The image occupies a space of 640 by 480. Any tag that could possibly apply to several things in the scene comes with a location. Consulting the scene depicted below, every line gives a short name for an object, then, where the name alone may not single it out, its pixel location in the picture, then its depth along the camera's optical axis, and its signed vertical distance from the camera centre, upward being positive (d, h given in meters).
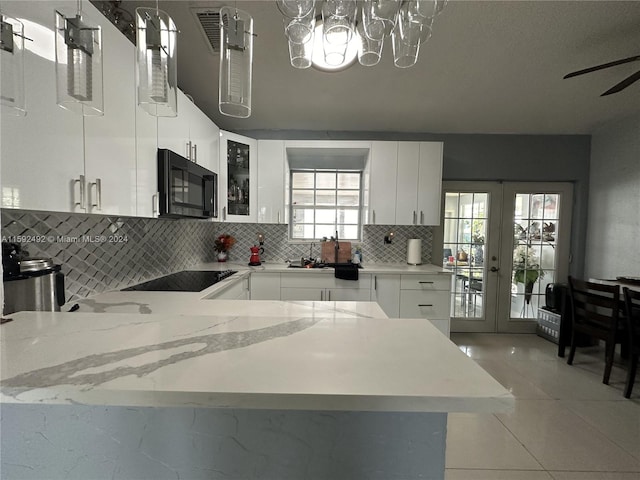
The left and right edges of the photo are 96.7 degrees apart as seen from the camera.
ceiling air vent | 1.69 +1.28
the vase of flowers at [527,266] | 3.76 -0.46
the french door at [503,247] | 3.70 -0.20
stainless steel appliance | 1.05 -0.24
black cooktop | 1.94 -0.44
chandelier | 0.89 +0.66
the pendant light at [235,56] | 0.89 +0.54
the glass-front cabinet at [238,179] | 2.96 +0.52
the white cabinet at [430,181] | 3.24 +0.56
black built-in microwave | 1.80 +0.27
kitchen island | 0.52 -0.40
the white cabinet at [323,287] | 3.01 -0.63
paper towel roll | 3.41 -0.26
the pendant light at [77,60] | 0.77 +0.45
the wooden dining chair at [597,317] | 2.42 -0.76
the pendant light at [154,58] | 0.83 +0.49
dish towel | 2.97 -0.47
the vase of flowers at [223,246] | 3.44 -0.25
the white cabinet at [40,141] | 0.94 +0.29
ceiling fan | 1.71 +1.02
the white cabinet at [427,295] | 3.05 -0.70
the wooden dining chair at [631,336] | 2.27 -0.83
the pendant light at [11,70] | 0.80 +0.43
